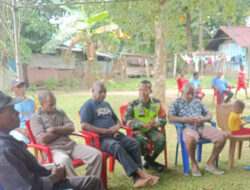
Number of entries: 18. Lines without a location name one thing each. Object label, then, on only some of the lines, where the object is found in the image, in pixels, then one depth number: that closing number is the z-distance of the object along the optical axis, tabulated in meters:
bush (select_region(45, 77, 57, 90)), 18.08
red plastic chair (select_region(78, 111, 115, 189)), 3.47
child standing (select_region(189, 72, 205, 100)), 9.78
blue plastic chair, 3.91
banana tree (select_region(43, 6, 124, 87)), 15.26
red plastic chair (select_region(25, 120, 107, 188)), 3.09
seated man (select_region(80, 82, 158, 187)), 3.41
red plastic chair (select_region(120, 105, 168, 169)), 3.99
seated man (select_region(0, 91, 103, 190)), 1.83
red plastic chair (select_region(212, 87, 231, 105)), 9.79
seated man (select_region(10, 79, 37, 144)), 4.27
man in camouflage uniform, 4.00
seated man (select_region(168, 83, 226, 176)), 3.84
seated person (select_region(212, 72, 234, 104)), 9.72
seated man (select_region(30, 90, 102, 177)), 3.24
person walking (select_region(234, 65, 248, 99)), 11.88
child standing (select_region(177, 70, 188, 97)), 10.95
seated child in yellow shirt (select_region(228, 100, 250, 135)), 4.22
